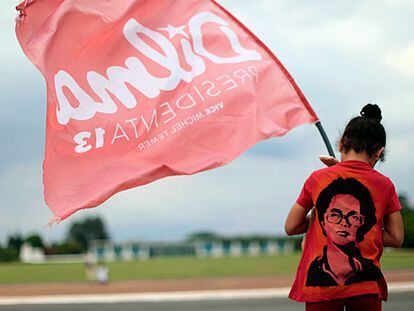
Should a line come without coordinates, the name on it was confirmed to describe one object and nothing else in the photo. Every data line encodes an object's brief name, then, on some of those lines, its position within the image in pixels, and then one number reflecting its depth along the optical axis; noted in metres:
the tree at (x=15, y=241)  99.59
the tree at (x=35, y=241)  95.31
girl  3.15
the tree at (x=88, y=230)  124.56
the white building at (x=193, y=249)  74.38
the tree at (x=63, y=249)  88.75
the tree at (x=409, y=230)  67.66
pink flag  4.14
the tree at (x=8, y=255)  77.88
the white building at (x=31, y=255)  78.06
